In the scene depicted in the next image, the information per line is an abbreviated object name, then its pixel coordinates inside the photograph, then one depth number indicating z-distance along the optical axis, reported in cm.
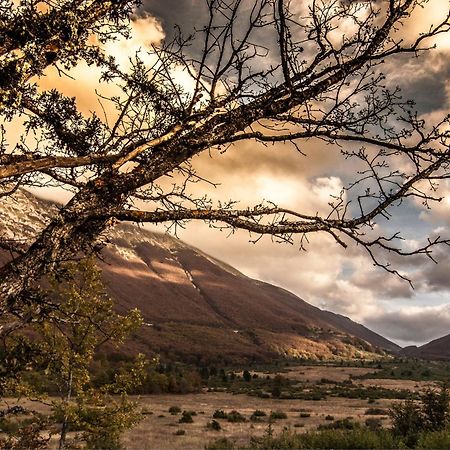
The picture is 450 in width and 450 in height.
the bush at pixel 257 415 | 2828
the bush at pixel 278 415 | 2869
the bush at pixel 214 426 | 2452
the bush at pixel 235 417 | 2773
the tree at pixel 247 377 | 5991
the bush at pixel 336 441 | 1358
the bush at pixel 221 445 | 1727
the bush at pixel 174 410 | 3148
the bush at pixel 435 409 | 1565
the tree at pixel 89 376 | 1155
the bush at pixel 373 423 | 2198
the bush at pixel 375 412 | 2954
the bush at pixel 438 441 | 1052
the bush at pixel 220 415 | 2912
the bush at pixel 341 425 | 2272
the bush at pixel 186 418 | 2711
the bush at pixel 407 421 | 1570
